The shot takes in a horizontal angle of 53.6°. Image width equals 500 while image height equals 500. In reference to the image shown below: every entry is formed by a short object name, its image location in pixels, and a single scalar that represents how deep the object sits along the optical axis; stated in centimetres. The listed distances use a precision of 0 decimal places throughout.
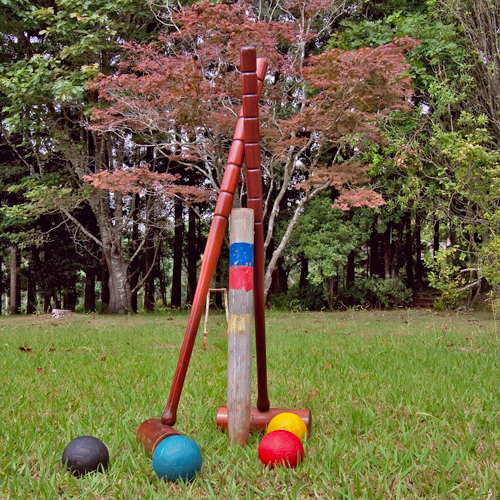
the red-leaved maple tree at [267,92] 909
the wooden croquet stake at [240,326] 220
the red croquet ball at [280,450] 195
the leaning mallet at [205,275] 218
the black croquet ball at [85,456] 192
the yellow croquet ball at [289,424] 223
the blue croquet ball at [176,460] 185
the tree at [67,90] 1019
